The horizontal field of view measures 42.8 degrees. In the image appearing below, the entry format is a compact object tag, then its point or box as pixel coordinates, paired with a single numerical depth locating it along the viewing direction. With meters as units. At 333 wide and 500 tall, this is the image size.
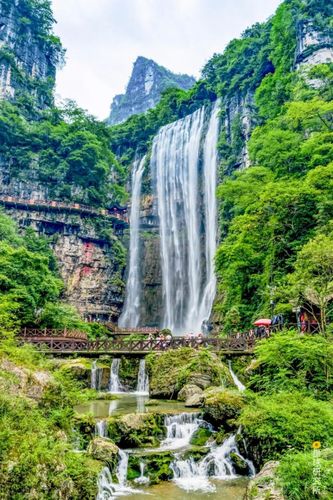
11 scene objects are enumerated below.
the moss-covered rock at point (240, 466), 9.41
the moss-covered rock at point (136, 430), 10.41
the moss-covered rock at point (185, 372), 15.72
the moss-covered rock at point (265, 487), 6.32
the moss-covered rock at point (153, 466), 9.01
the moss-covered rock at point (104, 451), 8.76
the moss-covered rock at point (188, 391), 14.91
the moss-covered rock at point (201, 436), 10.68
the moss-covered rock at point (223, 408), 11.13
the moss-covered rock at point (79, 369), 18.20
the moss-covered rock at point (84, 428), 9.70
